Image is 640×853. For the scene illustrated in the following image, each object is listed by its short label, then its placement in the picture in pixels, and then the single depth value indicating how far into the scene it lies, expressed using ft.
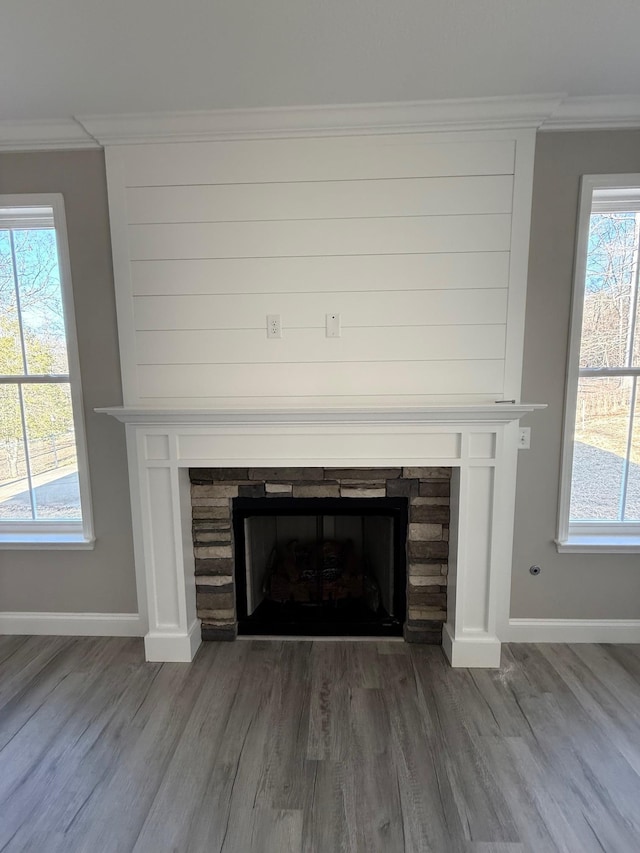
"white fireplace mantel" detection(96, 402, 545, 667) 6.85
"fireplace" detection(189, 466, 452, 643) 7.60
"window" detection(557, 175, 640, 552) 7.11
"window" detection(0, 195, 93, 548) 7.57
